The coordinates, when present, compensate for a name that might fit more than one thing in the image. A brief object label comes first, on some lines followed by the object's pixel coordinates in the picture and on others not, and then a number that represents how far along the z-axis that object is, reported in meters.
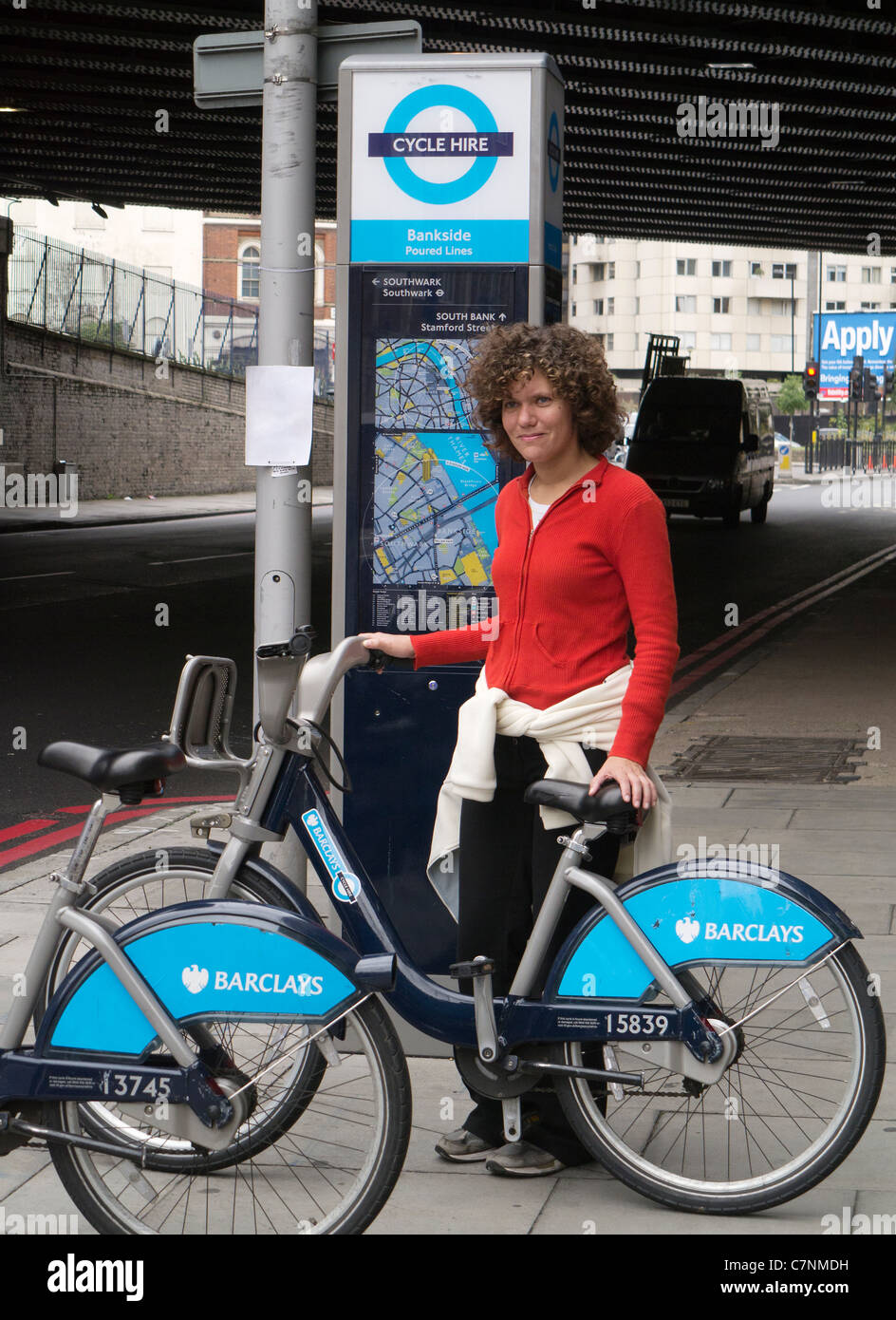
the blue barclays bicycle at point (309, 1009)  3.38
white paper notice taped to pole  4.73
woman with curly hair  3.72
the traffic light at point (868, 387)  56.66
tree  99.06
